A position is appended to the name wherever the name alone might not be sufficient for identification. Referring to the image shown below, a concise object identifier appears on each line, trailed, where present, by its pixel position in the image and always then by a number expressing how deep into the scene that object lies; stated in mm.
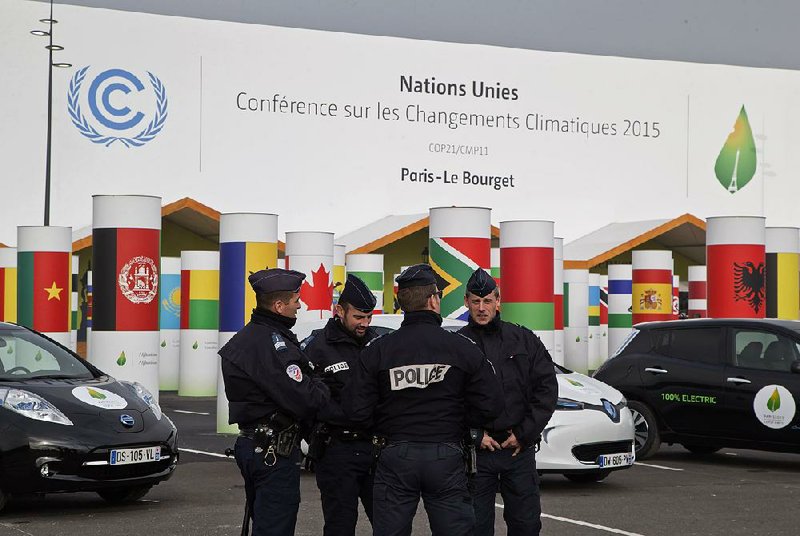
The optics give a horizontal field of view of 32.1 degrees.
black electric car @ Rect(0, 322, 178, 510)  9992
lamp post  32134
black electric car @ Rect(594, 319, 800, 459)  13250
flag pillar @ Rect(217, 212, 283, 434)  17562
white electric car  11734
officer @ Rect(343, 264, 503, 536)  6023
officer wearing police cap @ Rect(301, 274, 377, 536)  6898
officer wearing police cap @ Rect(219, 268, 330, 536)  6398
